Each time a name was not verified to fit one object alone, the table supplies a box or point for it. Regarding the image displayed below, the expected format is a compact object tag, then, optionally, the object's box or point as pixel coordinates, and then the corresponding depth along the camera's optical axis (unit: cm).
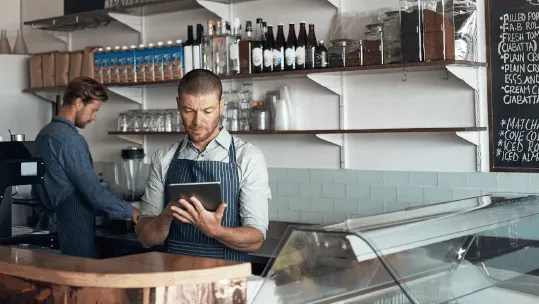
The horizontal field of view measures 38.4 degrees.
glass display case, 179
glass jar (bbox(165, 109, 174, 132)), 503
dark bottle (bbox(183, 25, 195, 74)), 480
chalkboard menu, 363
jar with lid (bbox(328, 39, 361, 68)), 401
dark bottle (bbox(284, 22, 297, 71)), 428
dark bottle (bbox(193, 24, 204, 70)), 475
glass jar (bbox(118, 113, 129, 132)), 536
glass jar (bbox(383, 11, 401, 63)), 380
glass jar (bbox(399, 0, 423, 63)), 367
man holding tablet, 283
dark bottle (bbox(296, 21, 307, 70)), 423
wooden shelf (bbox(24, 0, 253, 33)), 491
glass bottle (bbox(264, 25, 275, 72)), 435
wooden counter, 226
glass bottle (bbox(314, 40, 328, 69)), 417
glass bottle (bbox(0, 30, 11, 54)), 618
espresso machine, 380
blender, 541
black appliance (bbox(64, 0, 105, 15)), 539
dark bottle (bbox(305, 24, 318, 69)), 421
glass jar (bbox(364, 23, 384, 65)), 388
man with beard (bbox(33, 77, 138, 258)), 429
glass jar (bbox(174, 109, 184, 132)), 497
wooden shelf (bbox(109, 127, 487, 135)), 373
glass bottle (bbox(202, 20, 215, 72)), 462
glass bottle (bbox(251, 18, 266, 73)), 438
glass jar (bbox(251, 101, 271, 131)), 451
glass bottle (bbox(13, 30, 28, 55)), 627
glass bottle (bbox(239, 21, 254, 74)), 443
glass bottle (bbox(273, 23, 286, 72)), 432
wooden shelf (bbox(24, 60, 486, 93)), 363
